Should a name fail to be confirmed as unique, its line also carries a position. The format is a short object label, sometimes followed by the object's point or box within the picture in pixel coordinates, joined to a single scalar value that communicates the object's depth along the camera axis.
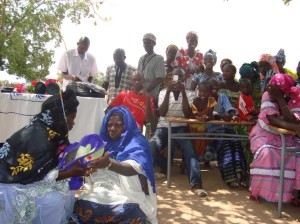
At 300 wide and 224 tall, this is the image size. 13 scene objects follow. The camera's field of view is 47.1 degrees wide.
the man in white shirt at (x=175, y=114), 5.11
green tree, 17.80
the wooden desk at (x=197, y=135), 4.87
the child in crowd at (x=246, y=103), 5.25
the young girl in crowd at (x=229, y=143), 5.09
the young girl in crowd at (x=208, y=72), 6.04
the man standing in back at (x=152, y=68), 6.05
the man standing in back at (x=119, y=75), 6.15
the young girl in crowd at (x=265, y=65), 5.99
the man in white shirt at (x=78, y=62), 6.11
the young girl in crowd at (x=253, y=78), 5.65
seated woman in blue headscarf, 2.96
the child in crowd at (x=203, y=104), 5.33
